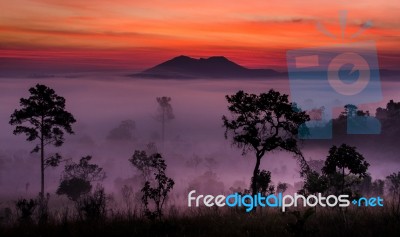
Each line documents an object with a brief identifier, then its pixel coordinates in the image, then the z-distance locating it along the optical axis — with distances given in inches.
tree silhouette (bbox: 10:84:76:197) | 2090.3
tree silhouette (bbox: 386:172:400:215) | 828.6
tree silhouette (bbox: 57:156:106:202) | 3149.6
